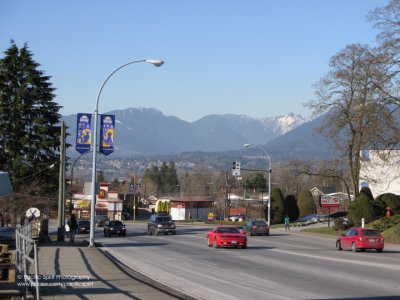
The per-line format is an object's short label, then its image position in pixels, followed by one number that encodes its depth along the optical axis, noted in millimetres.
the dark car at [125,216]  114775
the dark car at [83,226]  59375
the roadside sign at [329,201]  64562
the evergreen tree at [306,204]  89562
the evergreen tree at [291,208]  76688
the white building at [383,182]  71812
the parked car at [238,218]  96600
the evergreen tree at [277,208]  76062
